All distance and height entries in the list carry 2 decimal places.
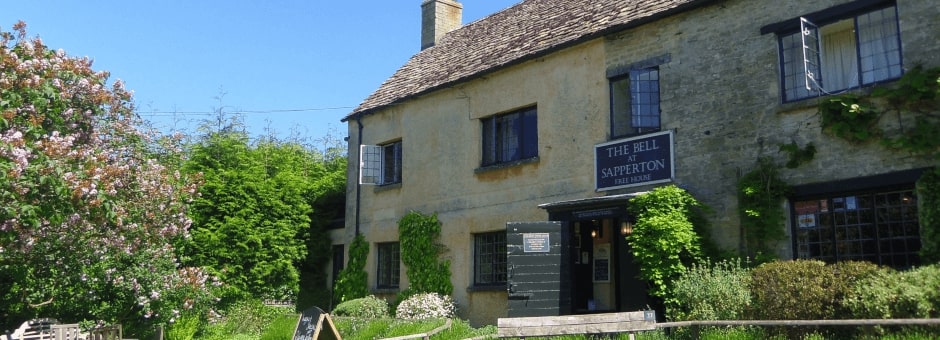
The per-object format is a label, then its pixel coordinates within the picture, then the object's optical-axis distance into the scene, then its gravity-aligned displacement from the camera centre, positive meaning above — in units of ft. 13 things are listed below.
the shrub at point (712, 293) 37.09 -0.74
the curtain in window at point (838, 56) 40.63 +10.52
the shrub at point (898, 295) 30.14 -0.67
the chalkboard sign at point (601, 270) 55.21 +0.39
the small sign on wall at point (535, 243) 48.91 +1.88
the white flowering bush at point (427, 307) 57.62 -2.10
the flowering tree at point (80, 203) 32.22 +3.09
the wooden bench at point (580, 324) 34.58 -1.94
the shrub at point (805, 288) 33.32 -0.47
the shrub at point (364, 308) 60.90 -2.29
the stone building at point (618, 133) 39.17 +8.58
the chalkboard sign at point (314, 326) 30.50 -1.79
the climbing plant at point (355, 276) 68.90 +0.00
